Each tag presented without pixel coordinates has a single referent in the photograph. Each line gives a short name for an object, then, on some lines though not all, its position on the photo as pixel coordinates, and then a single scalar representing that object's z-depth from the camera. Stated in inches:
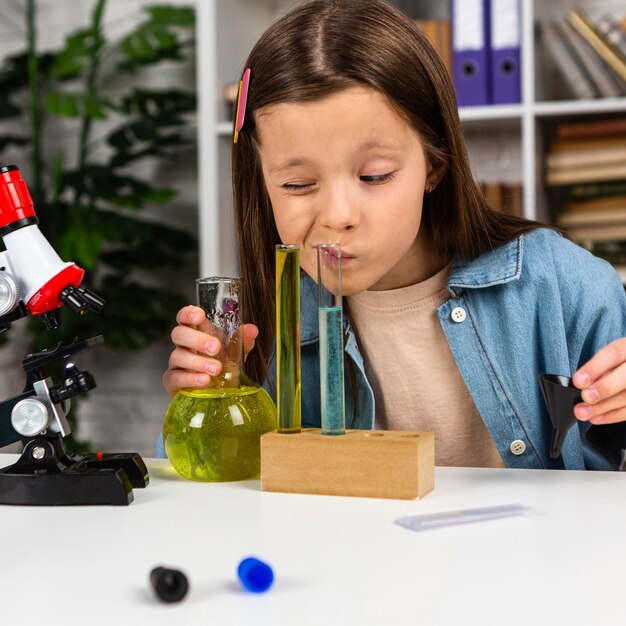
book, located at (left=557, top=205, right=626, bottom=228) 83.4
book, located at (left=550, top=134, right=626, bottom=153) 83.6
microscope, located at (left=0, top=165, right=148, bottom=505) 27.8
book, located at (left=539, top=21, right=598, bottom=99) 83.8
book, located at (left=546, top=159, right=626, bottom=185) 83.4
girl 35.5
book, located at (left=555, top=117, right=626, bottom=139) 83.4
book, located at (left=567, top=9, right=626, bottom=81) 82.0
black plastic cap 18.6
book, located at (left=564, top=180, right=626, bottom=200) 83.4
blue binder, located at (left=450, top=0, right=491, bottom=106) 84.0
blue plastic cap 19.3
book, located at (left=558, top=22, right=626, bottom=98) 82.9
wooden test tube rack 27.4
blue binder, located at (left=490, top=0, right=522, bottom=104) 82.8
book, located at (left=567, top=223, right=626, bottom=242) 83.7
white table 18.1
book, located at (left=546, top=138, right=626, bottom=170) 83.5
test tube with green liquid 29.7
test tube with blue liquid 29.3
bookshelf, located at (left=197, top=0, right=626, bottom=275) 83.6
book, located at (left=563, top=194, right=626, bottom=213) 83.6
